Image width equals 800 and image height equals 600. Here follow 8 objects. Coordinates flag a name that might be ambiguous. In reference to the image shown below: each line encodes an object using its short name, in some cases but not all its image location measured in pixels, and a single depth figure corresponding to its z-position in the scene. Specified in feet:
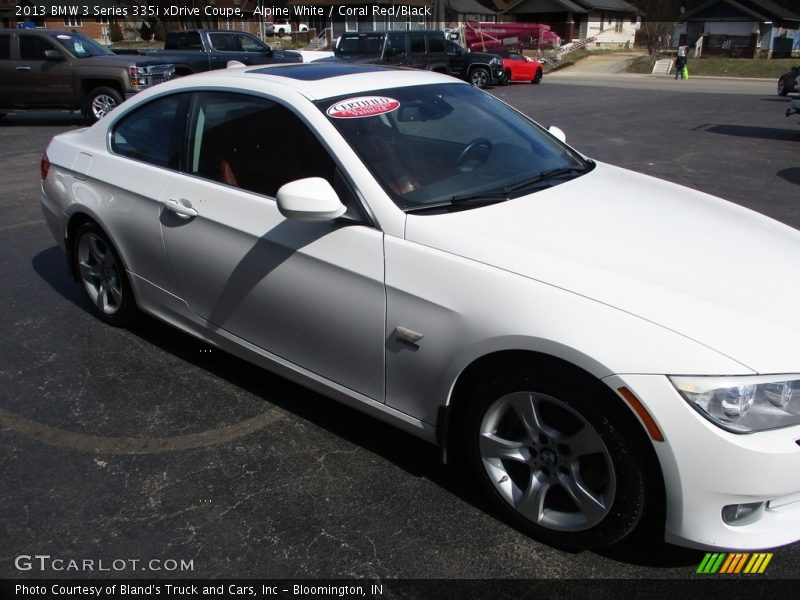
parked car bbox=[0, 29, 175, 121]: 44.29
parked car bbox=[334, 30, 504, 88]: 66.44
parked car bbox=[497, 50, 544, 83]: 83.05
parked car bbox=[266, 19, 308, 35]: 181.88
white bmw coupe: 7.11
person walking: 99.09
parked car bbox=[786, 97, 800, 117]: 38.04
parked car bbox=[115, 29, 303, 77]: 53.36
